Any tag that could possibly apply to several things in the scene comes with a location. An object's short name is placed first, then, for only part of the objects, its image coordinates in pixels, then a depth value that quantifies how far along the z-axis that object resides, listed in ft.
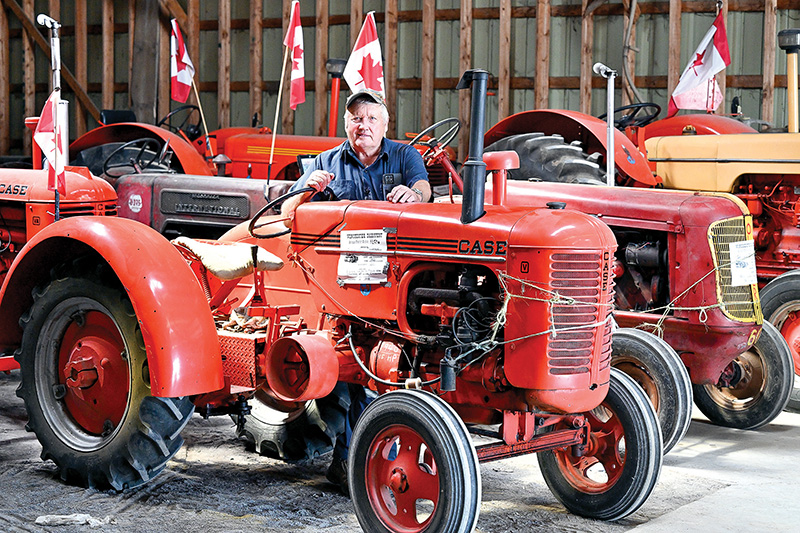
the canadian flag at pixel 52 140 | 17.66
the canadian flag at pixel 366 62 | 21.81
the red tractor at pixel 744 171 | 19.40
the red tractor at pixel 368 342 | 10.64
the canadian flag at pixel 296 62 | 21.83
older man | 13.33
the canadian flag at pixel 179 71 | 31.86
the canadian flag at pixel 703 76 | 26.58
